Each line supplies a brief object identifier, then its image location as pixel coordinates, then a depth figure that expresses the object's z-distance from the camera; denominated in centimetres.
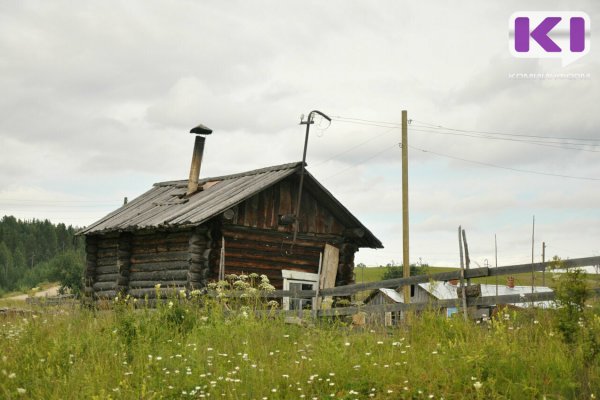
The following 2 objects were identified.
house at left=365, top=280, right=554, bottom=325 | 4253
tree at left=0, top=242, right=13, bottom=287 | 10918
